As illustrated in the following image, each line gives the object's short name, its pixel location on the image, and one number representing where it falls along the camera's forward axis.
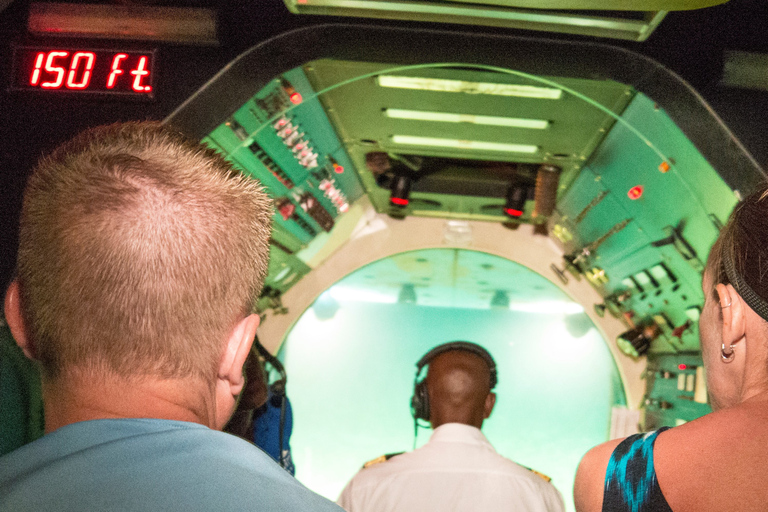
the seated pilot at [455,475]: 2.05
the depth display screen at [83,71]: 1.91
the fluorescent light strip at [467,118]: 3.03
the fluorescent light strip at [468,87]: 2.57
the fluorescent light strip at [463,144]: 3.43
